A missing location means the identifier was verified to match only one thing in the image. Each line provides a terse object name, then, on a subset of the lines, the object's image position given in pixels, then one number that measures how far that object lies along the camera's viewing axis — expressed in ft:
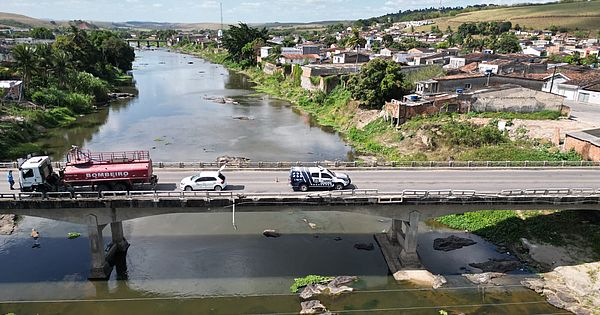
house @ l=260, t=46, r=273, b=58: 492.82
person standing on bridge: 103.85
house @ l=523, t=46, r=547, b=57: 435.94
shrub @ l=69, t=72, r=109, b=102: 309.32
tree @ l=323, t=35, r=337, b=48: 621.23
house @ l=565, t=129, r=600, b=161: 149.79
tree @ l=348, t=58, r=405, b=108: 239.71
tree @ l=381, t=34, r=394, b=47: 587.97
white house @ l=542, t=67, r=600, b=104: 237.86
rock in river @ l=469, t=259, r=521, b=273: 111.75
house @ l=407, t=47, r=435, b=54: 419.54
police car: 108.37
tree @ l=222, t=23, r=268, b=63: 555.28
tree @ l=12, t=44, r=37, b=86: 253.65
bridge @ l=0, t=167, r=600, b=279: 99.96
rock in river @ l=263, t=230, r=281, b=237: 127.75
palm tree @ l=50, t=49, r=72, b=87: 287.07
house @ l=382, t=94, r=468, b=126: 213.66
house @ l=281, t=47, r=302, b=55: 472.28
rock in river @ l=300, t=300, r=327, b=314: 95.24
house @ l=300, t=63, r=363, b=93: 312.09
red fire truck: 99.60
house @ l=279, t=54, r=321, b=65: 429.13
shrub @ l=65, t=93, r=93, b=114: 284.82
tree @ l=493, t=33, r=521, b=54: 463.42
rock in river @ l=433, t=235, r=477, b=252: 123.86
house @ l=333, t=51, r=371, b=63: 397.80
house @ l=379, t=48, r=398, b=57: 436.06
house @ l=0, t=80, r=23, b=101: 254.14
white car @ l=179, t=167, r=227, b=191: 108.06
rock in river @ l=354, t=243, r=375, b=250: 122.90
